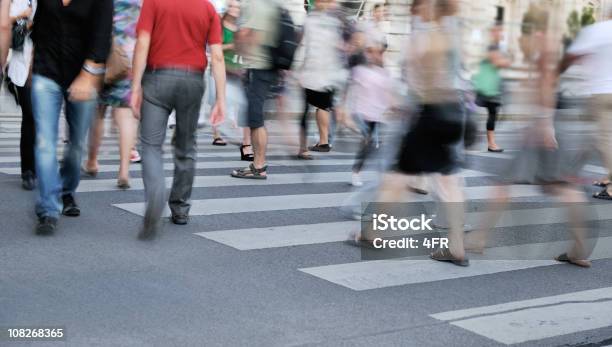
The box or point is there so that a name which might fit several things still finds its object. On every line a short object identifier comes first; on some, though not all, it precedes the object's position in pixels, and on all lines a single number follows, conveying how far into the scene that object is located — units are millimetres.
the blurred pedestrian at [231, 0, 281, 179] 16579
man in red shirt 12110
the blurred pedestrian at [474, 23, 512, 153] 24899
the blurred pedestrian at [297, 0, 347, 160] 17363
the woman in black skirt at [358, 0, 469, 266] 11108
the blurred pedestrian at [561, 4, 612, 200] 14070
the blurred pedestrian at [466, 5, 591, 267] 11726
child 17182
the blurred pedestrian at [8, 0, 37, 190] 15253
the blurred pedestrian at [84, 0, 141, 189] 15615
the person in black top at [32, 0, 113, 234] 11869
